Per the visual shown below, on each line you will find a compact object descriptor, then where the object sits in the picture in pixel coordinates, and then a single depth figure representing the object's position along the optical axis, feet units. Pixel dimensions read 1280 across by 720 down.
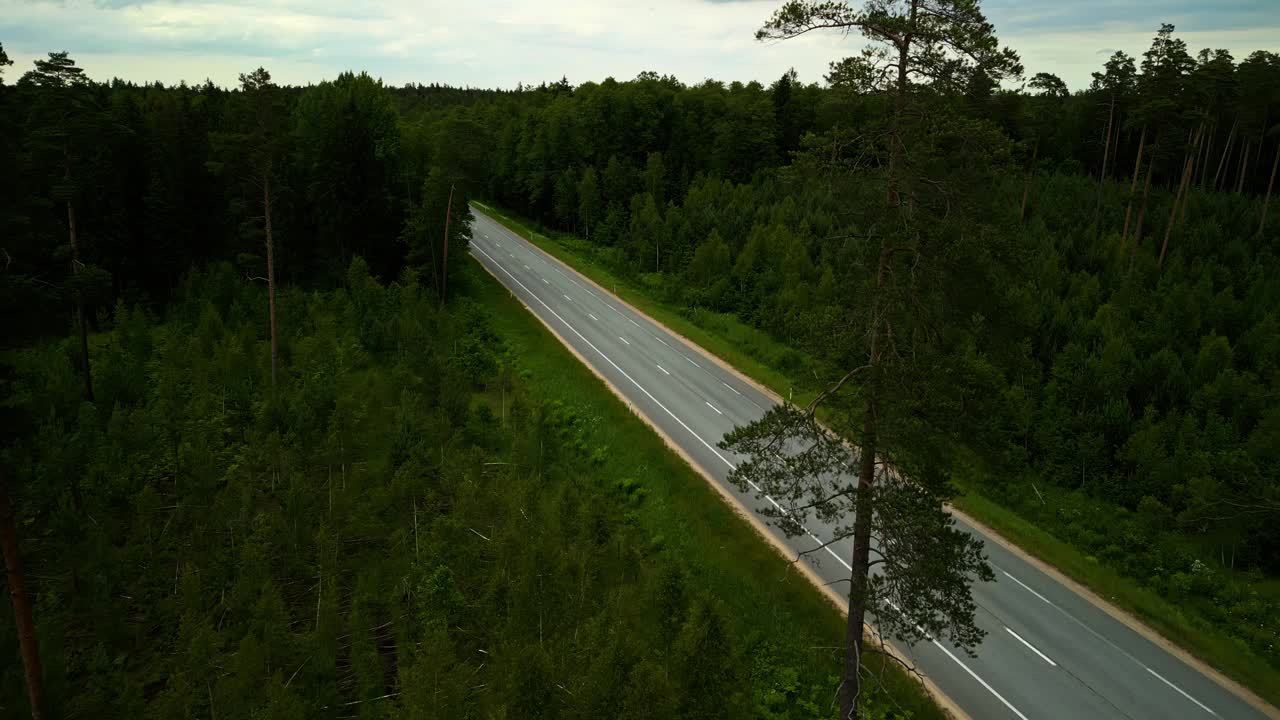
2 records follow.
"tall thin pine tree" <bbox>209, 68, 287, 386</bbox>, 100.73
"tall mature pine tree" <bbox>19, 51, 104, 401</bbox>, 95.66
